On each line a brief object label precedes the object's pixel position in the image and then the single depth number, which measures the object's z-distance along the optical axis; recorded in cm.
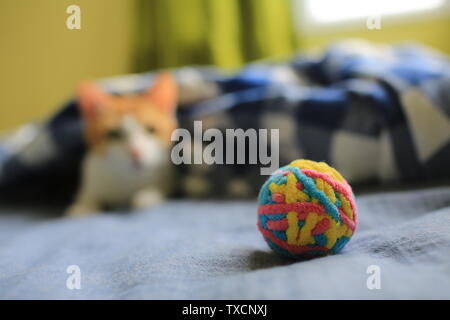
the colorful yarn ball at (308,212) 50
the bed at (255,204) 46
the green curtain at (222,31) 179
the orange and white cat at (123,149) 103
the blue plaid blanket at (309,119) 91
